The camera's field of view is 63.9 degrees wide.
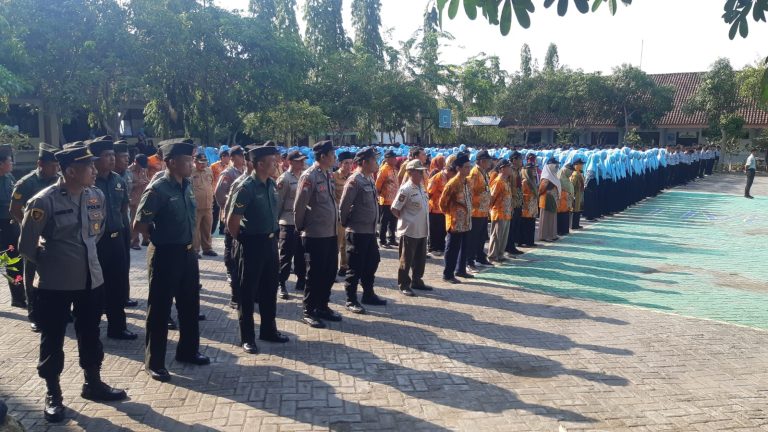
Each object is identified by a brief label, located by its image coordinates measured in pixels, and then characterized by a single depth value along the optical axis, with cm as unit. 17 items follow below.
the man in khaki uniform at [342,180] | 882
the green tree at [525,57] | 6004
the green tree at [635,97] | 3591
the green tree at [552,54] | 6159
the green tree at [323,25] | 3788
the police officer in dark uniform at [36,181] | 594
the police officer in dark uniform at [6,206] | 672
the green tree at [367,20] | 4172
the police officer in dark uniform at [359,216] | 695
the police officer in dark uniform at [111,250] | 580
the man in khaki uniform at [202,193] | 959
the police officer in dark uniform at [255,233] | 550
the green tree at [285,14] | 3850
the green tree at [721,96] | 3406
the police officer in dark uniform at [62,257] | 420
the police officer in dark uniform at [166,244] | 490
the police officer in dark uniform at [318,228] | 638
